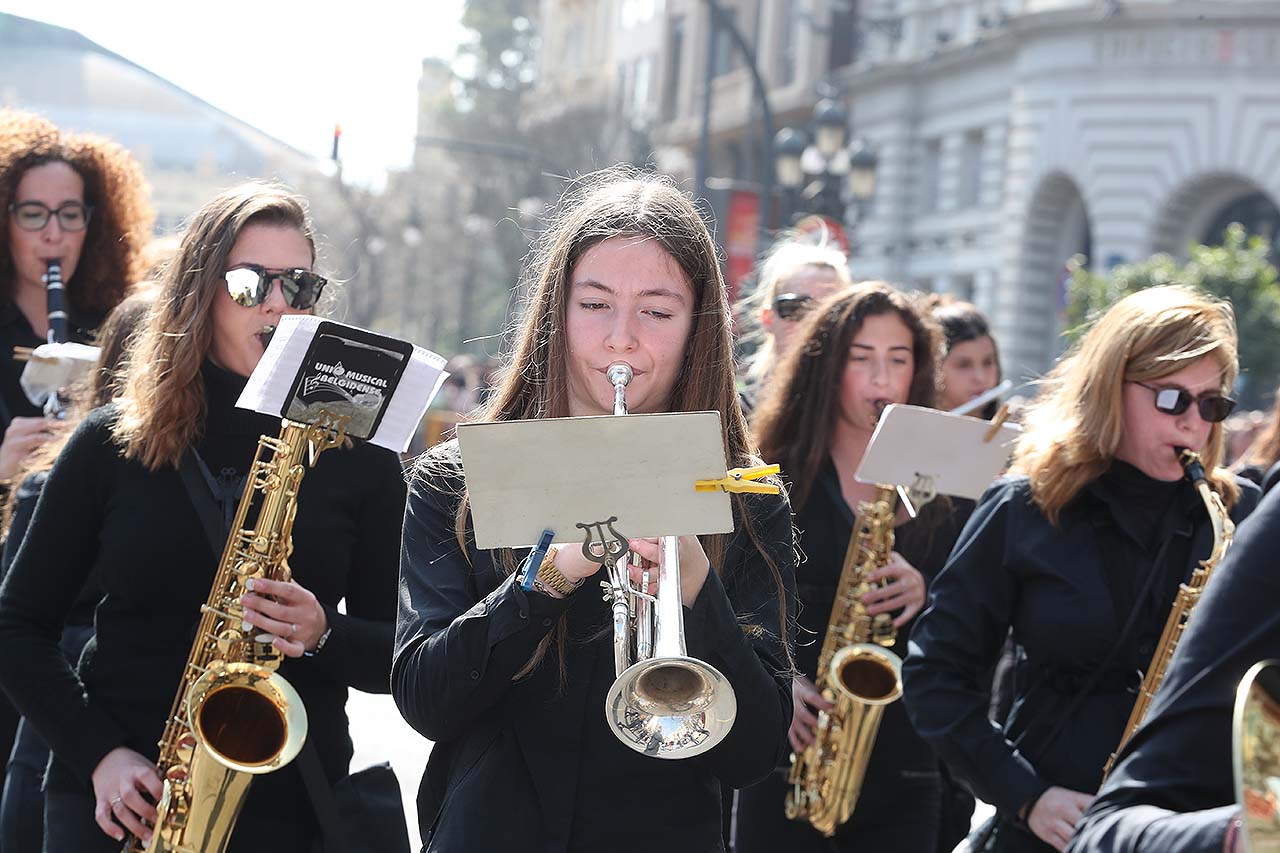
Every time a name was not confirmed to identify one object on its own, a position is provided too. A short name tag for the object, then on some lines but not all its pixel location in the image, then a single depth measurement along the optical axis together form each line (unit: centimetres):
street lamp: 1928
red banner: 1798
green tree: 2179
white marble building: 2781
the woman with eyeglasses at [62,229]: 535
